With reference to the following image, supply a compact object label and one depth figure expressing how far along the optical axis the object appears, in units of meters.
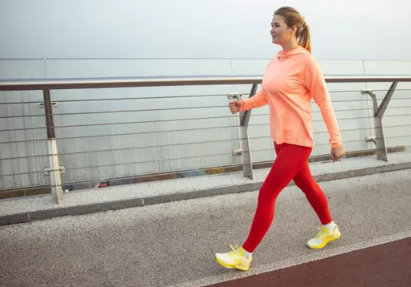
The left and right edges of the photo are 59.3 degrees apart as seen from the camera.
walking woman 1.96
